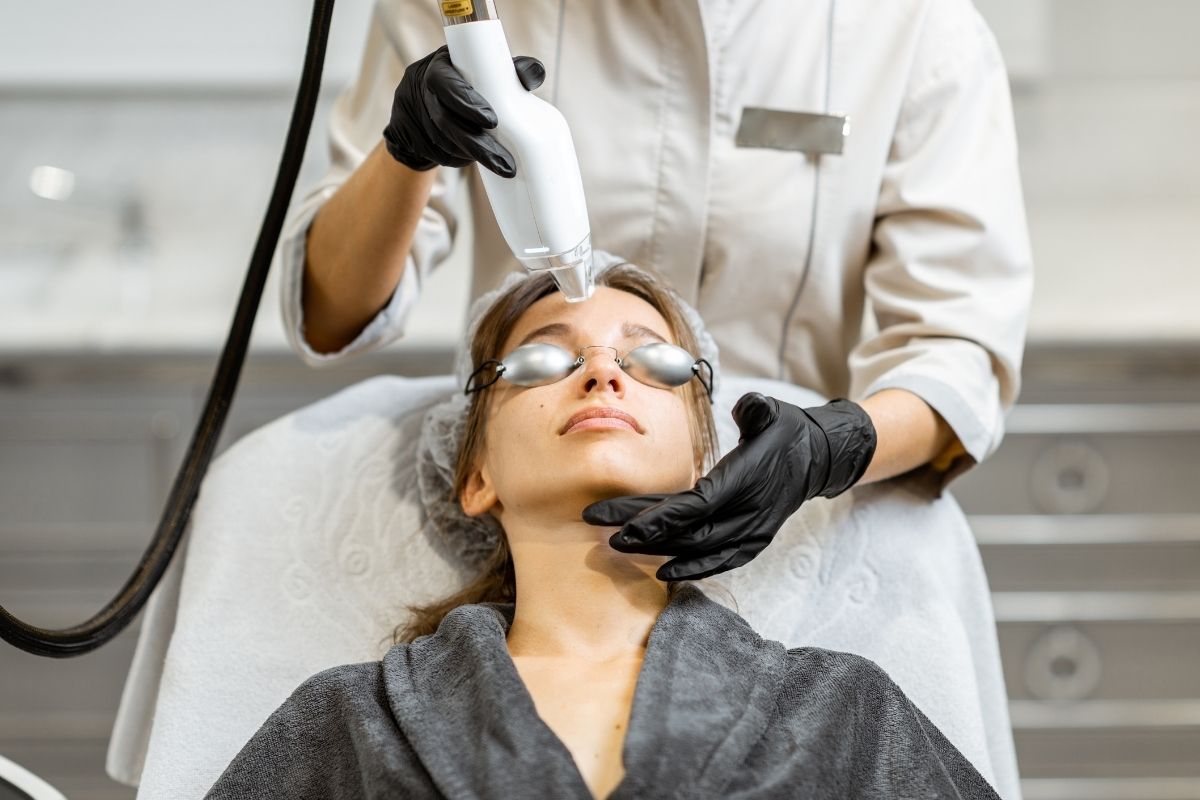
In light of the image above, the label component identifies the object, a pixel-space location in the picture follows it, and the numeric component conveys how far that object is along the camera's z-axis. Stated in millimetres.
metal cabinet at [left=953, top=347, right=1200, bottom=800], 2213
